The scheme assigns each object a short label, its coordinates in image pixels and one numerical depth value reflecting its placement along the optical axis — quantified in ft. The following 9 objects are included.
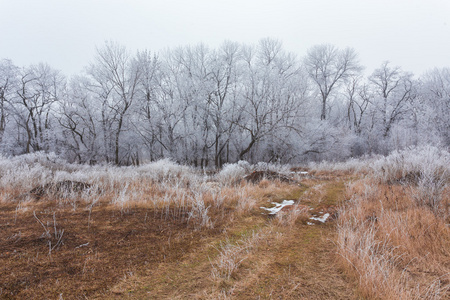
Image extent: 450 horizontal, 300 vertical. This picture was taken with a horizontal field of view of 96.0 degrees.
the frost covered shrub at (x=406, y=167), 19.21
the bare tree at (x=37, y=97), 70.90
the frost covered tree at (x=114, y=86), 69.10
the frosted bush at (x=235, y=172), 31.81
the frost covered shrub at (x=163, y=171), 30.89
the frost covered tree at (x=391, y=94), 87.25
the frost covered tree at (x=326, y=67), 98.32
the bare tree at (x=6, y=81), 64.44
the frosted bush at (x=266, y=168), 38.99
